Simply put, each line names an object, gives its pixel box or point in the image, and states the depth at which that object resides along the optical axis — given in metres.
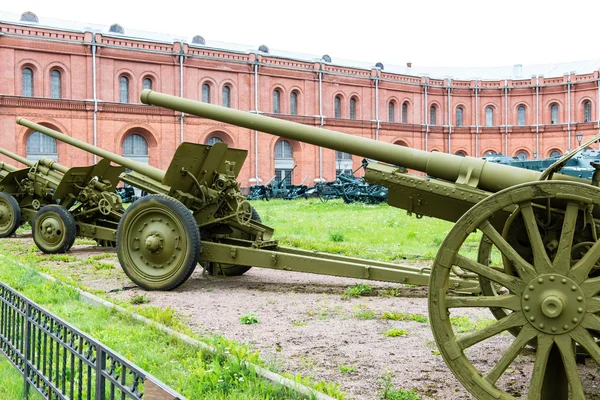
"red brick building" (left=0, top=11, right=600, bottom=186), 34.44
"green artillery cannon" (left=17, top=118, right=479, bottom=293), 7.39
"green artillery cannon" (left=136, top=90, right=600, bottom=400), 3.35
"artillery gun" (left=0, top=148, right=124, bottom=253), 11.26
